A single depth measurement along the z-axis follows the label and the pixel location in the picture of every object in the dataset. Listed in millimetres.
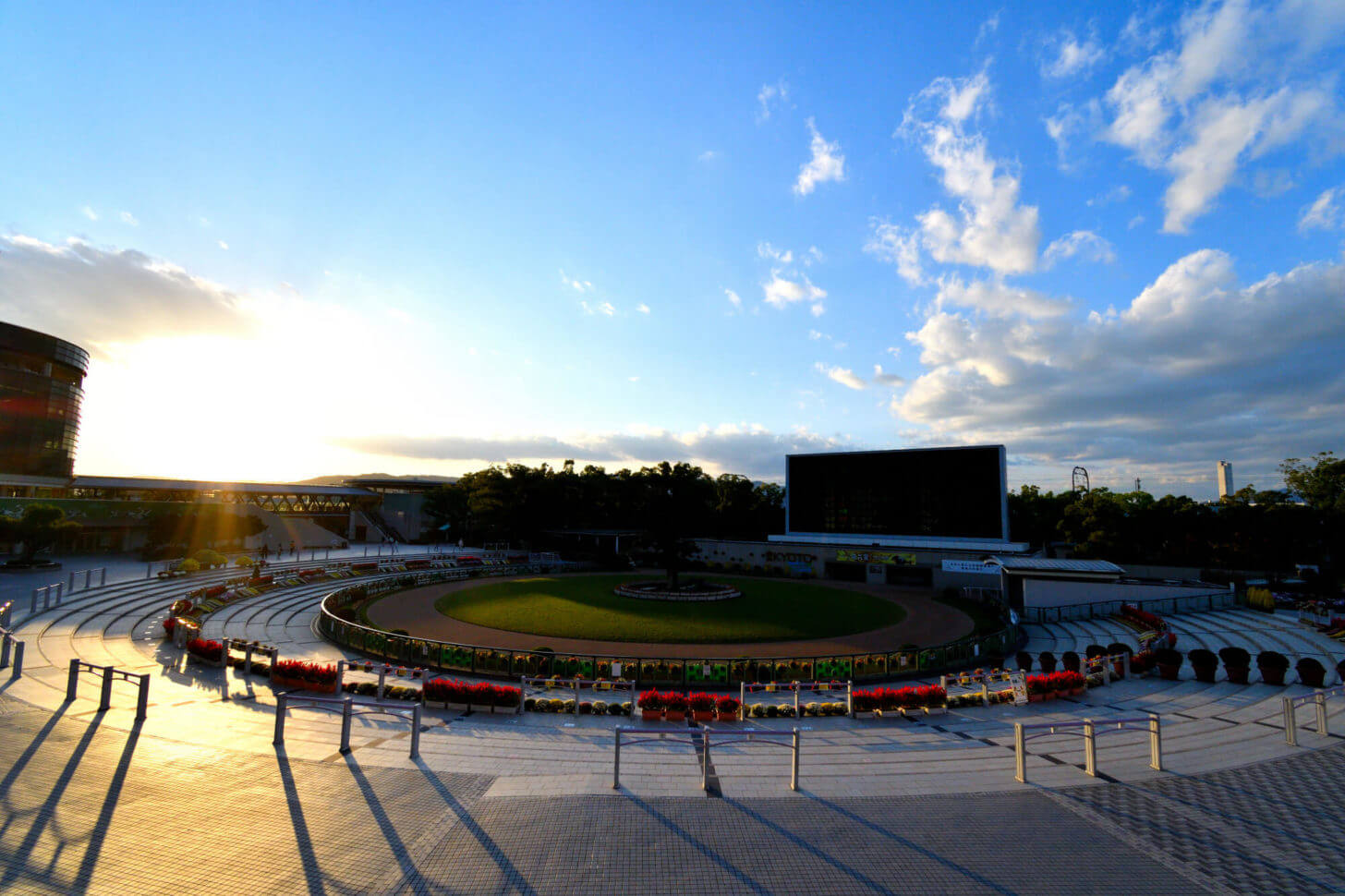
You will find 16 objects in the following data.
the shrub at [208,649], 18562
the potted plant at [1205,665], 17781
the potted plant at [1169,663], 18609
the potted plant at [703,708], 15031
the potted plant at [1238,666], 17516
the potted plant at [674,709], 15070
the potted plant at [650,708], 15086
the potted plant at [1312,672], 16625
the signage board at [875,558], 47469
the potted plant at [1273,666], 16938
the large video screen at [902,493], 44750
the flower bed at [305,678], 16875
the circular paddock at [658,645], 25938
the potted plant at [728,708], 15070
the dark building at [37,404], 56938
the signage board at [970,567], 39969
